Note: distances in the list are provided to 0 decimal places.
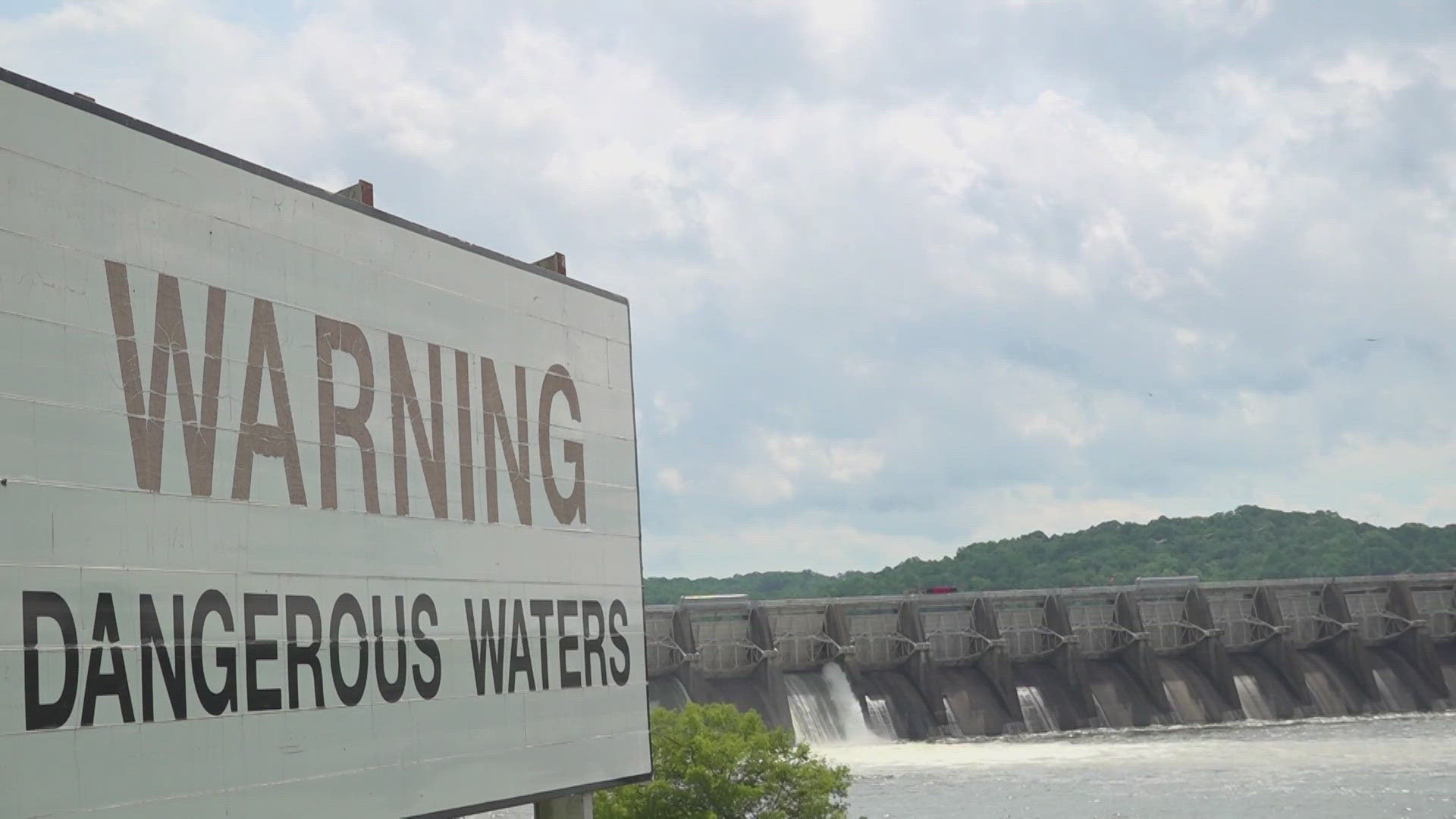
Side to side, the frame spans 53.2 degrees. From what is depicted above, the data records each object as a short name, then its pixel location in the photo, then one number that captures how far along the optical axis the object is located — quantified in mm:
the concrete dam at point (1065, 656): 51281
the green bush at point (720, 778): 24234
